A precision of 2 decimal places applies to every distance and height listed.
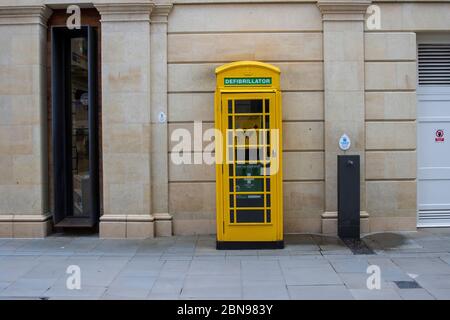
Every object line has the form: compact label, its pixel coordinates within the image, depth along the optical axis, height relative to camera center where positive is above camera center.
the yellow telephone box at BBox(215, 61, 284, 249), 8.82 -0.03
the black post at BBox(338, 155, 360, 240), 9.55 -0.76
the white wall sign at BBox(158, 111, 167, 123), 9.99 +0.72
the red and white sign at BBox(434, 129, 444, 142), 10.52 +0.33
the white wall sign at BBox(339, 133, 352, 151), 9.88 +0.20
